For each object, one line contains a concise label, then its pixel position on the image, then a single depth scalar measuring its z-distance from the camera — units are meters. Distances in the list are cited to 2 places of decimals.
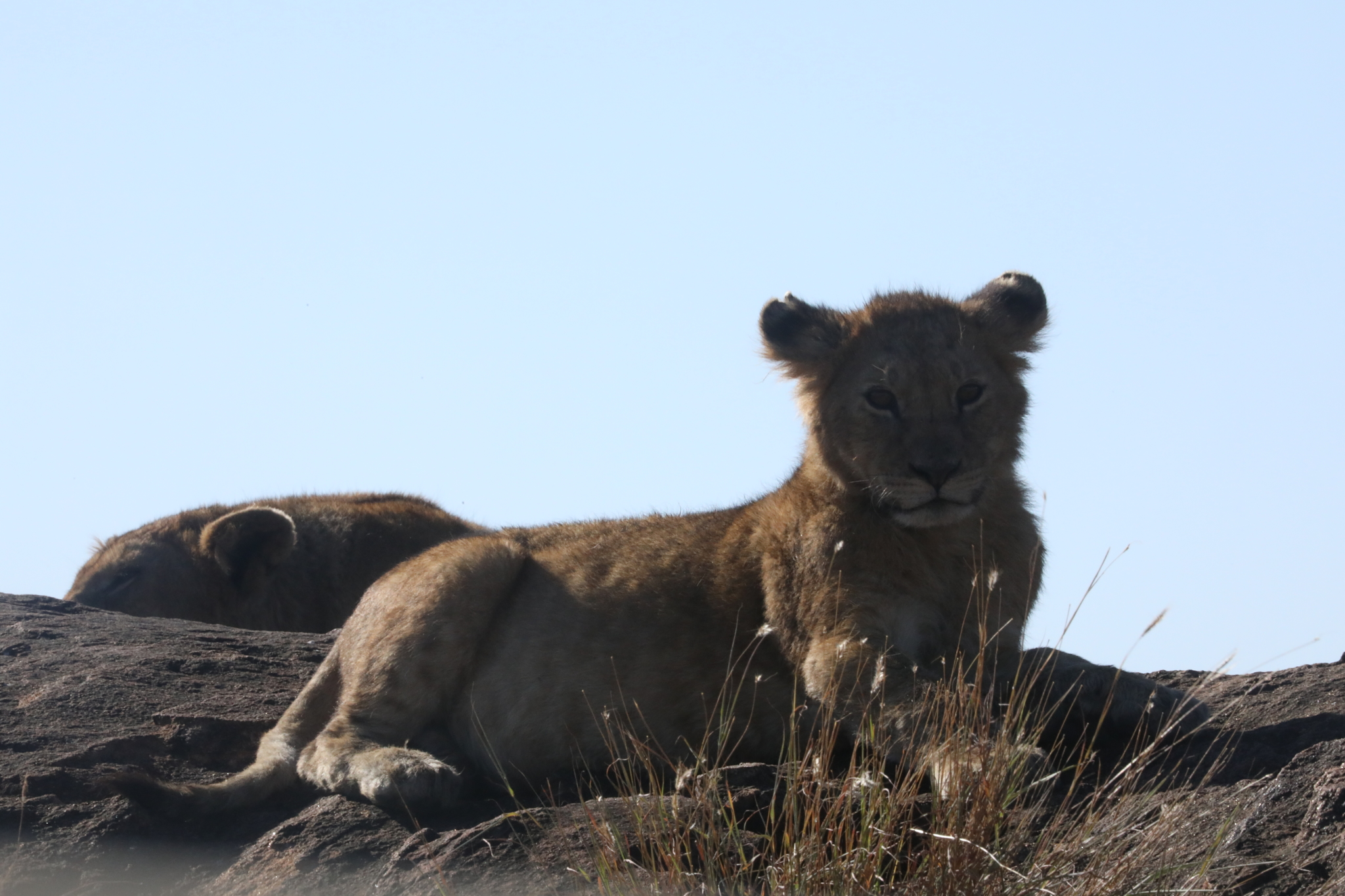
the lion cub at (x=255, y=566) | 22.41
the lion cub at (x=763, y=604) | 11.84
